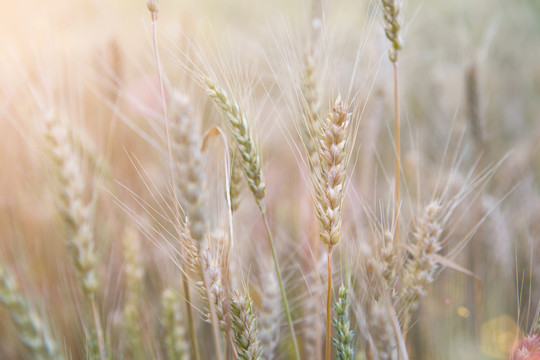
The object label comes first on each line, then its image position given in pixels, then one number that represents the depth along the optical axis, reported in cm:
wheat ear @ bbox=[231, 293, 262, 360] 65
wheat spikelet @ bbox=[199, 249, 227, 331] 64
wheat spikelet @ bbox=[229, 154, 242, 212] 69
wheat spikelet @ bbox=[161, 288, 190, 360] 73
